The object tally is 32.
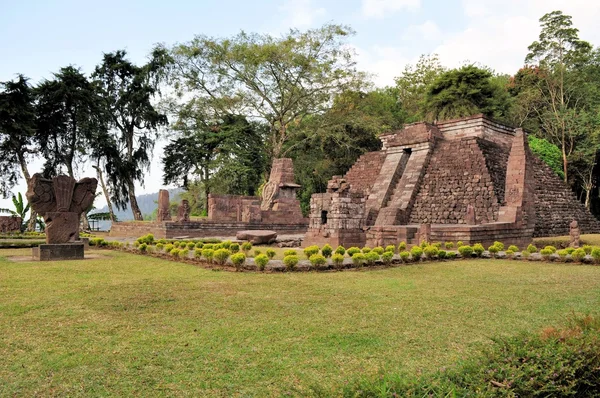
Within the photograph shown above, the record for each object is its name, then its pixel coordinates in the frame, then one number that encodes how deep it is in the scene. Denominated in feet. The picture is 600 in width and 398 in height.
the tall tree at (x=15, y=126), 81.97
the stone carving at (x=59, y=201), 36.29
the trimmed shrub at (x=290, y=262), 29.14
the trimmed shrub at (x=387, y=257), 32.32
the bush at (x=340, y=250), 32.31
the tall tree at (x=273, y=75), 106.01
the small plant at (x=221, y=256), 31.27
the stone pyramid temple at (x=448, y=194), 46.88
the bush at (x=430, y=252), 35.55
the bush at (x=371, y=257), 31.50
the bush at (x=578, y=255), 32.91
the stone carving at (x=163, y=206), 75.25
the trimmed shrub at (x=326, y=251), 34.94
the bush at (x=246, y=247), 39.13
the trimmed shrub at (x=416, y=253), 34.19
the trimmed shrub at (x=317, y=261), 29.73
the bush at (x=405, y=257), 33.83
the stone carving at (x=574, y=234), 45.66
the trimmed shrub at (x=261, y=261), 28.86
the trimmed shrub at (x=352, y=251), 34.93
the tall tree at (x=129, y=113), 103.40
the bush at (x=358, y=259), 31.01
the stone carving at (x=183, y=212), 70.48
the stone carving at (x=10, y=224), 76.23
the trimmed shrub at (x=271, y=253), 34.06
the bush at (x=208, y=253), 32.37
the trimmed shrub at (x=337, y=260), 30.51
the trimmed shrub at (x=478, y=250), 37.73
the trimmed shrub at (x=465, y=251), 37.01
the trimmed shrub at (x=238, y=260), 29.53
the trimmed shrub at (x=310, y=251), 34.20
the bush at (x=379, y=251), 35.10
